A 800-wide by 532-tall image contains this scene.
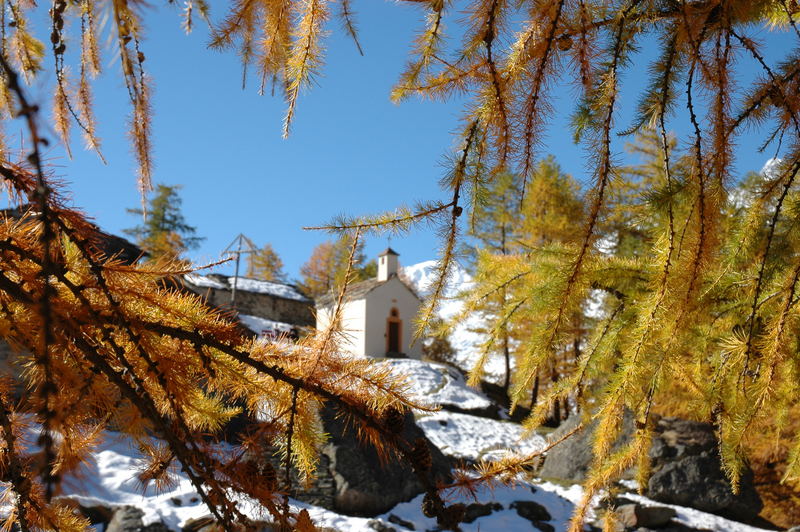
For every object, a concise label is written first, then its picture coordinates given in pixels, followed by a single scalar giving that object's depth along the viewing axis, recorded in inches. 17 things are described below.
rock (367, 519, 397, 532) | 201.9
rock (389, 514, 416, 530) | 213.8
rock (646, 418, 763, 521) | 263.4
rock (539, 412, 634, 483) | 303.9
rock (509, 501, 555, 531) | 234.8
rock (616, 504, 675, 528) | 234.8
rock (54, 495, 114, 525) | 190.1
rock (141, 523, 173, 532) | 181.2
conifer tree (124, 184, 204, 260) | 873.7
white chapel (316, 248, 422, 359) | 674.0
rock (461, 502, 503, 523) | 226.5
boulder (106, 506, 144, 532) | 179.3
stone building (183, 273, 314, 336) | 767.1
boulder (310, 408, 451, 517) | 221.9
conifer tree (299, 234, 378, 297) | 987.3
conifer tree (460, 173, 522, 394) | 523.5
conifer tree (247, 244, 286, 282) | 1039.6
